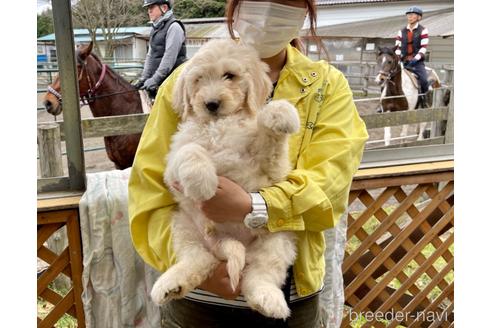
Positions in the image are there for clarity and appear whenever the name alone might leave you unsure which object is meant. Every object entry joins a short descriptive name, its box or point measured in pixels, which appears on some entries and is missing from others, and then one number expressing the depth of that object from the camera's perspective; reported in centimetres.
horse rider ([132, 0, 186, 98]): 226
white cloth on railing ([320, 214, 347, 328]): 200
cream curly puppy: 110
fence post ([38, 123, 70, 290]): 206
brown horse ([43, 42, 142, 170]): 246
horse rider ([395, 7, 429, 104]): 255
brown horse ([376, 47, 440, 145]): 307
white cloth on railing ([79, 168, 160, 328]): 184
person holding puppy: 112
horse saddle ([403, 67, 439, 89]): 307
